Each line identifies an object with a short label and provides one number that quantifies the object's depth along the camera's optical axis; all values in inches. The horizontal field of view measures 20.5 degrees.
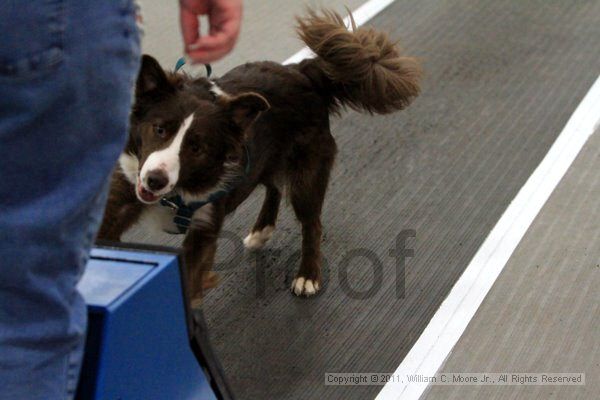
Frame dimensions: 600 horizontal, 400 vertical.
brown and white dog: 116.8
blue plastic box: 89.7
